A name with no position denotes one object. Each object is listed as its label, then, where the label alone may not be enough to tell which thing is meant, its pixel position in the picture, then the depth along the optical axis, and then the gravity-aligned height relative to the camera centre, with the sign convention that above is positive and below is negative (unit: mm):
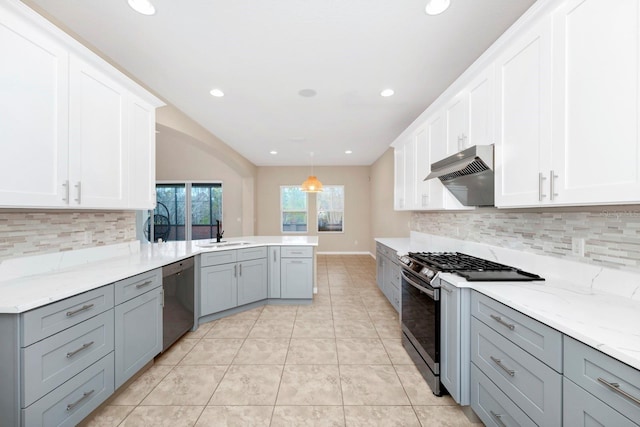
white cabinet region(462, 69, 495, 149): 1855 +776
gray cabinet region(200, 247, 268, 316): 3043 -824
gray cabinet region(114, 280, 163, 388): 1803 -903
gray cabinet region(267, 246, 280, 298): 3688 -818
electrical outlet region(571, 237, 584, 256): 1583 -193
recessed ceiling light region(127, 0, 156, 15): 1738 +1387
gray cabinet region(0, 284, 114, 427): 1232 -784
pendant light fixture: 5188 +549
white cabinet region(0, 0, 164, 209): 1399 +588
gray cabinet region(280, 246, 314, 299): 3695 -830
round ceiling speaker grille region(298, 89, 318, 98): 3018 +1406
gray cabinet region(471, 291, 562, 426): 1087 -719
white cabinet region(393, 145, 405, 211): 3730 +501
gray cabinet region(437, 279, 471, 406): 1655 -821
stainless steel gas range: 1814 -628
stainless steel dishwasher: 2377 -857
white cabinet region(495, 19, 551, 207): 1401 +564
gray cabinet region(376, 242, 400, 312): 3242 -826
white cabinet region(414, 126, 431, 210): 2904 +533
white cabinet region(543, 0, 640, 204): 1014 +479
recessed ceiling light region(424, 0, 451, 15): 1705 +1367
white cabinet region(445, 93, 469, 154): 2174 +780
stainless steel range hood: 1870 +321
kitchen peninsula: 1237 -634
